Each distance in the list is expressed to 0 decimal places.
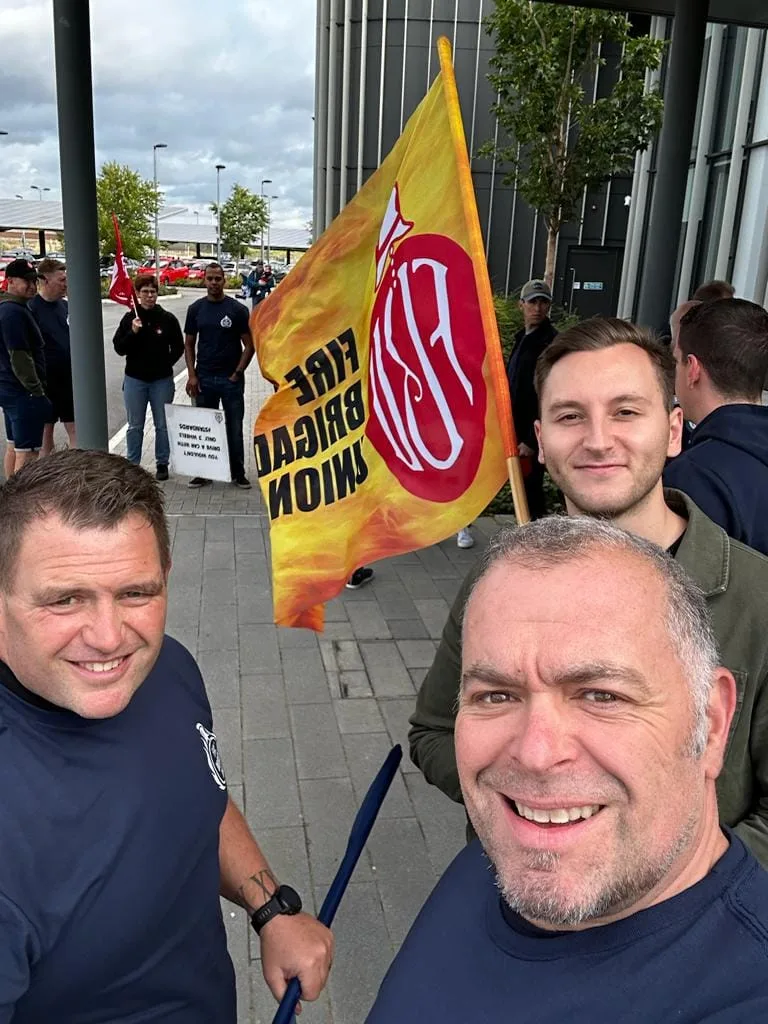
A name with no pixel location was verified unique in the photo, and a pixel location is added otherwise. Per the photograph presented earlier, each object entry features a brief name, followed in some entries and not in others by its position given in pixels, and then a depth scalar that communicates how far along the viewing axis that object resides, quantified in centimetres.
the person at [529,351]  657
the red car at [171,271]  5392
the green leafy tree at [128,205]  4325
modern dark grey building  1351
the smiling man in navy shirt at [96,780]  136
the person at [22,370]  757
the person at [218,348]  843
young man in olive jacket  162
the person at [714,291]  565
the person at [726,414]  239
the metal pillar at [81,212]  466
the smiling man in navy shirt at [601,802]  103
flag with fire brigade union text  226
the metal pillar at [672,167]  620
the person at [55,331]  812
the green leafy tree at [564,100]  1309
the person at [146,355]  841
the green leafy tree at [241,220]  7238
